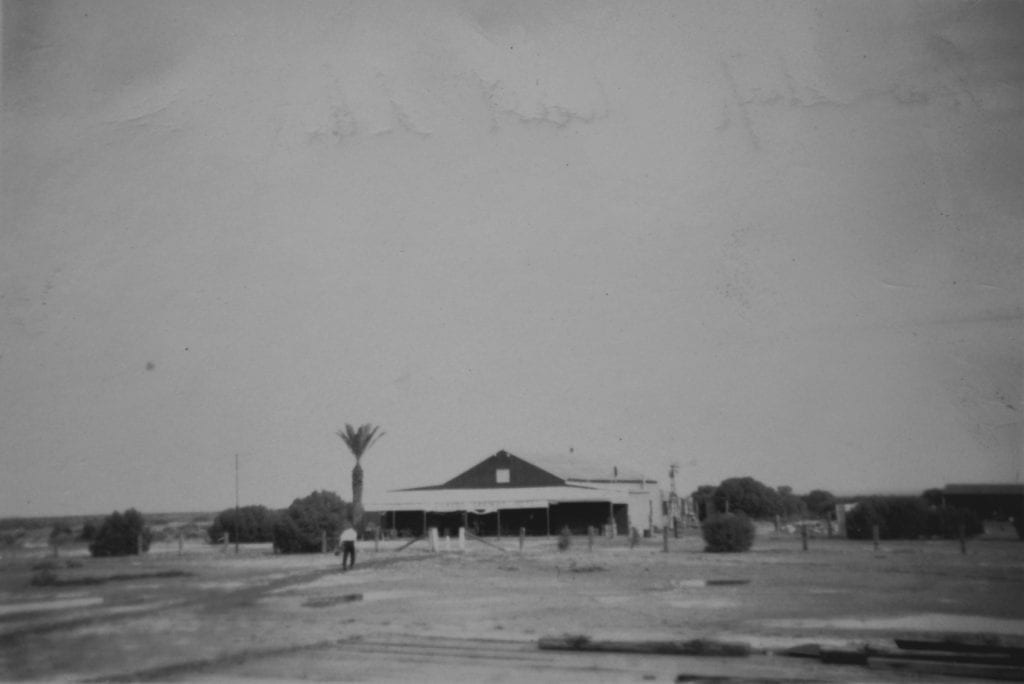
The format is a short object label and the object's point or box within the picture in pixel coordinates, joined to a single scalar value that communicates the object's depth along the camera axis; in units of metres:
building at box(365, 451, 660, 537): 37.62
